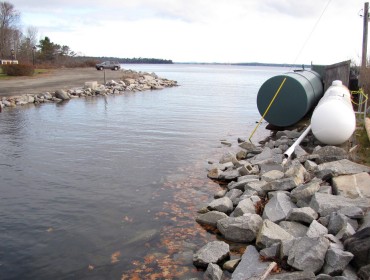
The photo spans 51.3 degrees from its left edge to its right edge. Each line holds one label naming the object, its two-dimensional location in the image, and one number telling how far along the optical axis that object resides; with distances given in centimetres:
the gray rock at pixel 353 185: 829
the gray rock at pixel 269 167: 1134
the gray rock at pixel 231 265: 640
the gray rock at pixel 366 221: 647
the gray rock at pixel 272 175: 1013
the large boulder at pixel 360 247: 555
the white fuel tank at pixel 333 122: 1207
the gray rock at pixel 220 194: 978
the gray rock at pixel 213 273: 606
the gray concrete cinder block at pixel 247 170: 1117
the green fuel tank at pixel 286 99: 1725
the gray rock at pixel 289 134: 1588
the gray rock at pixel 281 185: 896
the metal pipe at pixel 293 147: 1204
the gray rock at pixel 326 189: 844
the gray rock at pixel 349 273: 537
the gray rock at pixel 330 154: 1089
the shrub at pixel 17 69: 4291
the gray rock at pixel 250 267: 595
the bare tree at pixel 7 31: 7659
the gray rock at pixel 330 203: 750
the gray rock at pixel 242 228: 738
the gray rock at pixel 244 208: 811
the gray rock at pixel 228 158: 1293
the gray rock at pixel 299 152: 1223
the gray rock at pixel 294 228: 715
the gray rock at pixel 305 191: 827
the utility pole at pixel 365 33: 2378
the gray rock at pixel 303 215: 734
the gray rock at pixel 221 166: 1214
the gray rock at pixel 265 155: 1283
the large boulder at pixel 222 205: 865
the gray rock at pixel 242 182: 1004
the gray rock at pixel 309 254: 581
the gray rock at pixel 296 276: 540
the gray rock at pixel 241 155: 1406
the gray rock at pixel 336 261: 562
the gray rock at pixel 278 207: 777
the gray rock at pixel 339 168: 928
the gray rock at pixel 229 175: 1117
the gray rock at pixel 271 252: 646
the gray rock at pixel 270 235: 676
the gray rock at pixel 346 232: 635
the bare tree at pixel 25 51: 7747
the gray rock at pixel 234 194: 920
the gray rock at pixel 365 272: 521
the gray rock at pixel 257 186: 932
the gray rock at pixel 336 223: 680
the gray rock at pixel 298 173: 927
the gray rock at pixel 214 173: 1145
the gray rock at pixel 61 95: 3052
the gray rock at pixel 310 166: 1025
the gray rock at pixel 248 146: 1474
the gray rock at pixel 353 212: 697
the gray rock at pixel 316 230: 664
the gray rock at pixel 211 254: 654
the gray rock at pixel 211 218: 814
